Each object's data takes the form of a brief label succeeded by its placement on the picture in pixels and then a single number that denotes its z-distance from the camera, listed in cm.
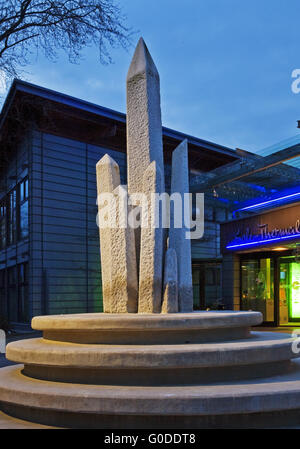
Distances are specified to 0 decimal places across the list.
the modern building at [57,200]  2048
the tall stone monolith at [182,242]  659
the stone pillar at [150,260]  612
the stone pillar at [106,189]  653
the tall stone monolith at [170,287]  608
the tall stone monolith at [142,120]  698
